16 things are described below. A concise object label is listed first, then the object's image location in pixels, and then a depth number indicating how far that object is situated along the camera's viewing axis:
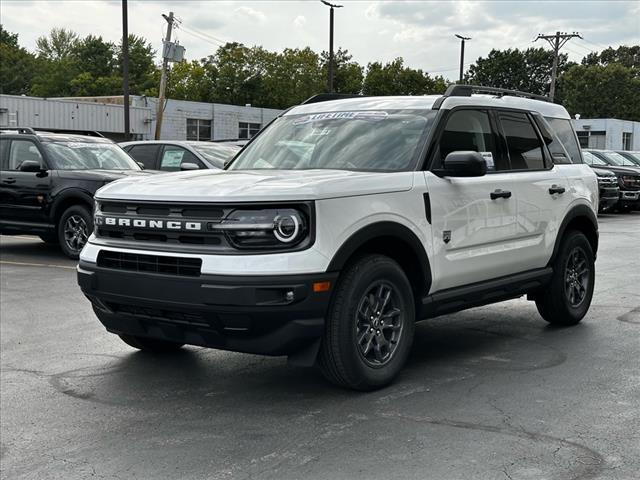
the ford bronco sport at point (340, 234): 4.61
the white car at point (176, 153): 13.73
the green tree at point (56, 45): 123.62
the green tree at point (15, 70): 101.56
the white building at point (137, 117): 43.03
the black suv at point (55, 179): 12.05
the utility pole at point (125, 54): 32.59
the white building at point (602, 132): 65.88
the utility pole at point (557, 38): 63.66
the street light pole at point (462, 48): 59.62
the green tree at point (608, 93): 95.75
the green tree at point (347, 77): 90.00
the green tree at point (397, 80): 84.62
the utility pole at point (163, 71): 34.78
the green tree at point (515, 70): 109.62
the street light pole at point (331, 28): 45.91
